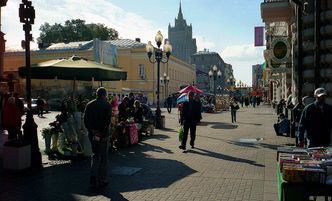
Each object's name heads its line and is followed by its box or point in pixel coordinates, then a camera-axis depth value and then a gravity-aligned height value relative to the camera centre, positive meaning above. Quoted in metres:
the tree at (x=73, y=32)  91.56 +15.06
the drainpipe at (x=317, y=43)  9.83 +1.29
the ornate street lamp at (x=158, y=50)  21.62 +2.90
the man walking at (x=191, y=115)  13.77 -0.54
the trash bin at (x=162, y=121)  21.84 -1.19
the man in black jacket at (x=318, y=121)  7.21 -0.40
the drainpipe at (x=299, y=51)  12.08 +1.36
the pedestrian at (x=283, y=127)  16.98 -1.18
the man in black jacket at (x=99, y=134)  8.29 -0.69
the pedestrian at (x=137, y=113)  16.70 -0.56
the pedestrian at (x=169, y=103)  41.21 -0.41
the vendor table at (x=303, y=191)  5.16 -1.16
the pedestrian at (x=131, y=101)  17.38 -0.11
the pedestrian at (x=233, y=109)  26.51 -0.71
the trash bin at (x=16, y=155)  9.79 -1.30
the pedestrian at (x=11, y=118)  14.77 -0.64
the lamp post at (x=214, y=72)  44.44 +2.93
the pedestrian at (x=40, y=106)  33.83 -0.51
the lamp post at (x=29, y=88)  10.37 +0.31
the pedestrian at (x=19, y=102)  19.32 -0.09
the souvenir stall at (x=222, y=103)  47.58 -0.53
